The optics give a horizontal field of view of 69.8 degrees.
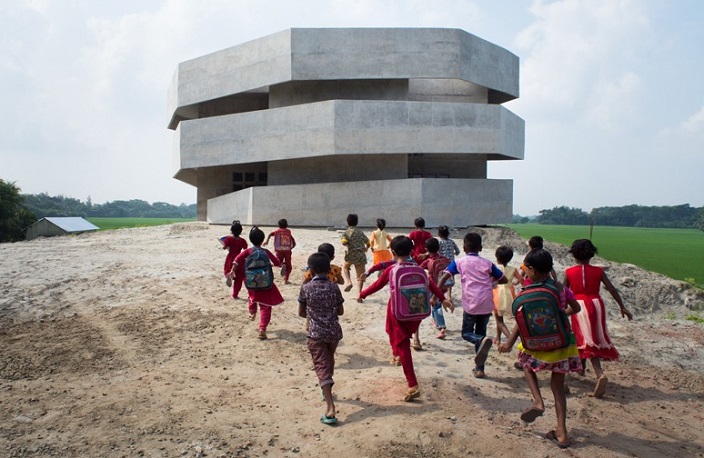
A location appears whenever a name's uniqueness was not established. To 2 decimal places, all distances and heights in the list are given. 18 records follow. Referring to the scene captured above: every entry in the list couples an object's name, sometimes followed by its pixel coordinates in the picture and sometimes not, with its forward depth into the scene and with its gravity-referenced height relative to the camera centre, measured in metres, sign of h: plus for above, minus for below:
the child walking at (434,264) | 6.41 -0.55
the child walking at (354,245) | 9.02 -0.42
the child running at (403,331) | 4.80 -1.05
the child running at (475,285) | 5.61 -0.70
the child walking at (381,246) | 9.12 -0.44
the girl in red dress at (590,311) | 5.36 -0.93
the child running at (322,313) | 4.66 -0.87
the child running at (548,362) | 4.09 -1.14
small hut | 24.61 -0.45
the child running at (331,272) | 5.32 -0.54
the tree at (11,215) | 29.22 +0.13
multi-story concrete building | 18.56 +3.69
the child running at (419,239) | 8.14 -0.27
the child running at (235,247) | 8.03 -0.45
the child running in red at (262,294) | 6.88 -1.01
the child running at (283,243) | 9.66 -0.43
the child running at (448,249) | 7.90 -0.42
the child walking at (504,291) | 6.28 -0.87
